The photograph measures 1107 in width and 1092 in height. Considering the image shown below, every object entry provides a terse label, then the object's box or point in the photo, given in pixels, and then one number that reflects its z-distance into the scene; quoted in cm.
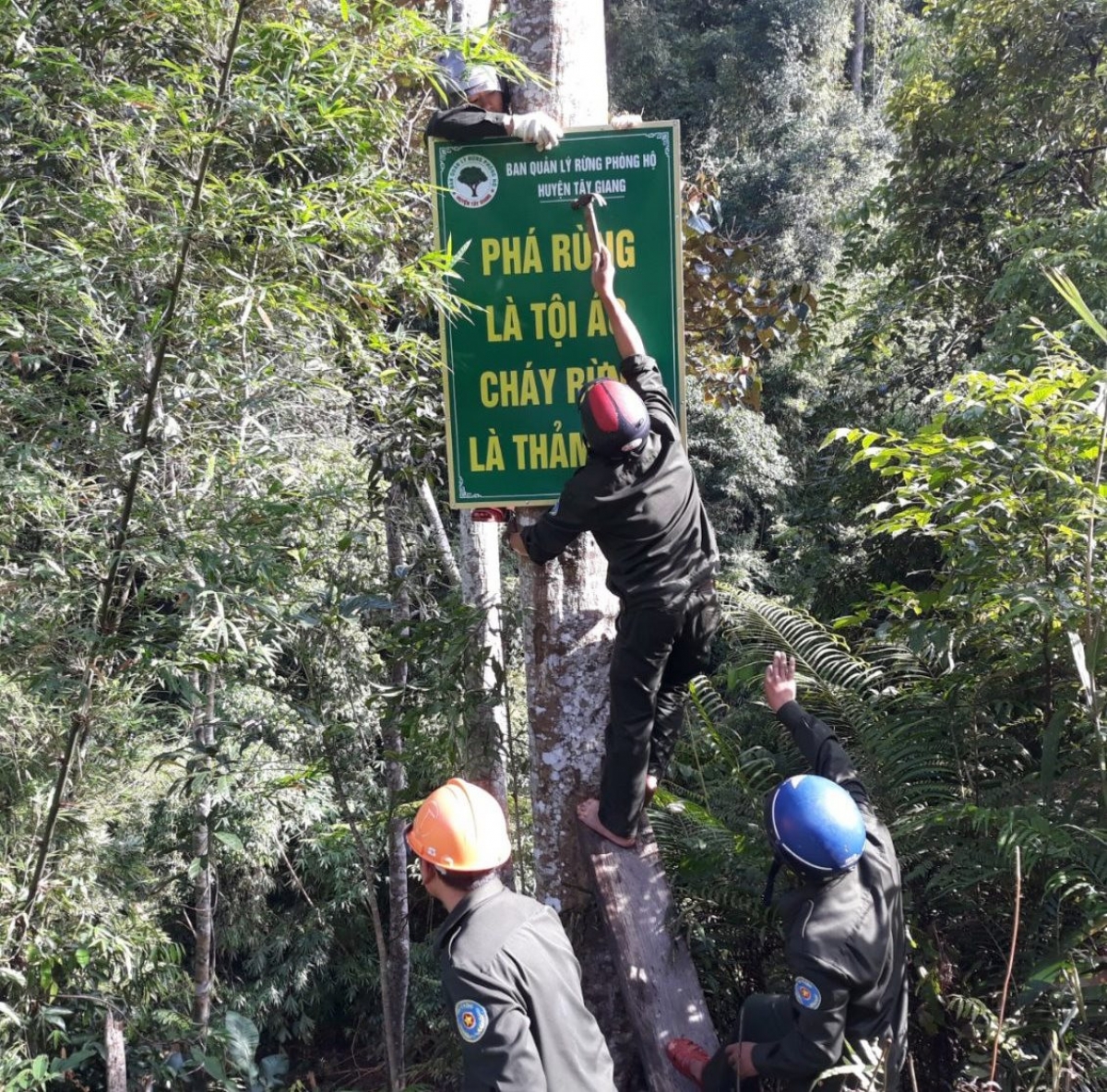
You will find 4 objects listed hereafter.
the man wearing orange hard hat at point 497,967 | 240
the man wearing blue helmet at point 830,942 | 283
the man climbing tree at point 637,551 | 333
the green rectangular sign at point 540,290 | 355
